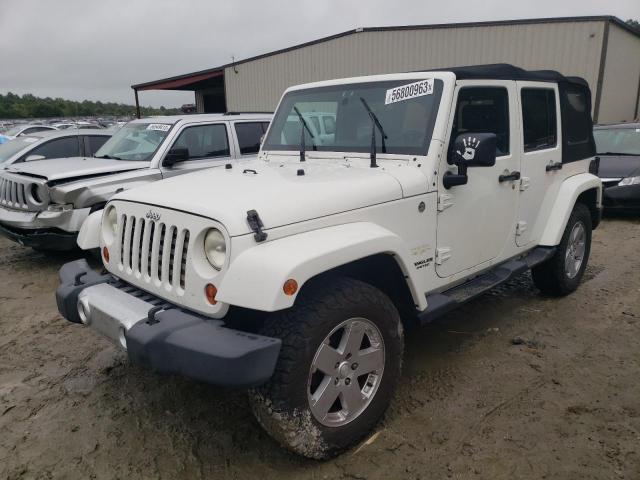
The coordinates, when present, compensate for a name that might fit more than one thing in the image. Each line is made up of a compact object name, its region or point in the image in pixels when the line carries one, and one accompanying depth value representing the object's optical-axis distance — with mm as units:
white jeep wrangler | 2295
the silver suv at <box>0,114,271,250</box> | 5918
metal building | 13742
